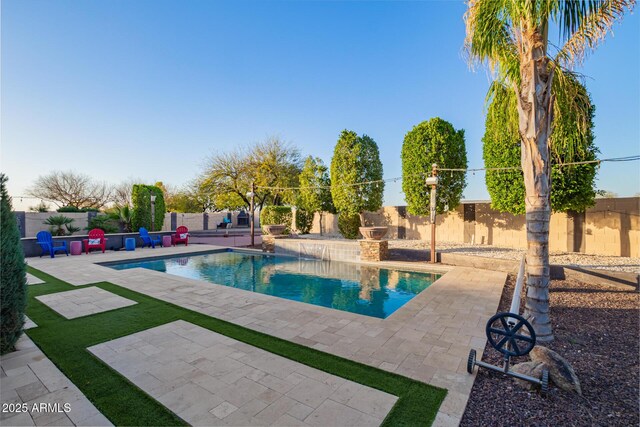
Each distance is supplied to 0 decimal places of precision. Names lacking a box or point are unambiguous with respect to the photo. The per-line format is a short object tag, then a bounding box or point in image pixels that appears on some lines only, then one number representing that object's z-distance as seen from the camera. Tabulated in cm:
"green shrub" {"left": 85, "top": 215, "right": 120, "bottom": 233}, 1767
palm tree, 418
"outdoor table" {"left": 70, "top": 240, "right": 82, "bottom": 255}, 1256
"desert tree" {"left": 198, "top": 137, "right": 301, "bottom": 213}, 2527
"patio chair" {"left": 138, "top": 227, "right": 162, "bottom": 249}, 1532
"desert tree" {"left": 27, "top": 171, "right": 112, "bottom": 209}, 2914
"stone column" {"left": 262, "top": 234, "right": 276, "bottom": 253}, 1438
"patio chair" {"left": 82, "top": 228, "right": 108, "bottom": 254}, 1316
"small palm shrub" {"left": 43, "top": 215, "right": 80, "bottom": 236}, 1589
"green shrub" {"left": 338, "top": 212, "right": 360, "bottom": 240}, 1600
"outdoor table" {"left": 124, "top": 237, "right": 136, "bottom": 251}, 1420
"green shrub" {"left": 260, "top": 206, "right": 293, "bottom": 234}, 1748
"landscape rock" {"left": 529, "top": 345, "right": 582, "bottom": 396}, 295
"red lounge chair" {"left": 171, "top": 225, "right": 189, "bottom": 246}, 1673
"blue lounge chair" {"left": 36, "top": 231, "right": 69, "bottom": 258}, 1179
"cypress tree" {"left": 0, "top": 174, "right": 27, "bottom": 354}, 360
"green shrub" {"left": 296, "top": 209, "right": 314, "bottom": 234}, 1909
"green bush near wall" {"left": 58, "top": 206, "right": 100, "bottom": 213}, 1848
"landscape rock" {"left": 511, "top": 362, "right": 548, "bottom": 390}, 303
